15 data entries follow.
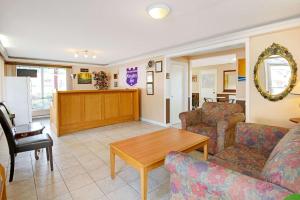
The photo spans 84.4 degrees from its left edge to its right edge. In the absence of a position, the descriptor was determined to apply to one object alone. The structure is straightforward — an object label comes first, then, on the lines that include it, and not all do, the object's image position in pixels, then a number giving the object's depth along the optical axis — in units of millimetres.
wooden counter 4195
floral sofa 857
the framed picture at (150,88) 5402
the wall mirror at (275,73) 2771
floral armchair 2576
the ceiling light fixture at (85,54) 5009
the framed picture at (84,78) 7232
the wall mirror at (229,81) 7613
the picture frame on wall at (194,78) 9516
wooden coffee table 1674
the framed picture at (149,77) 5377
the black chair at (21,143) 2036
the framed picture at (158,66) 5060
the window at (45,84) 6484
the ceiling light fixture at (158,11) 2208
